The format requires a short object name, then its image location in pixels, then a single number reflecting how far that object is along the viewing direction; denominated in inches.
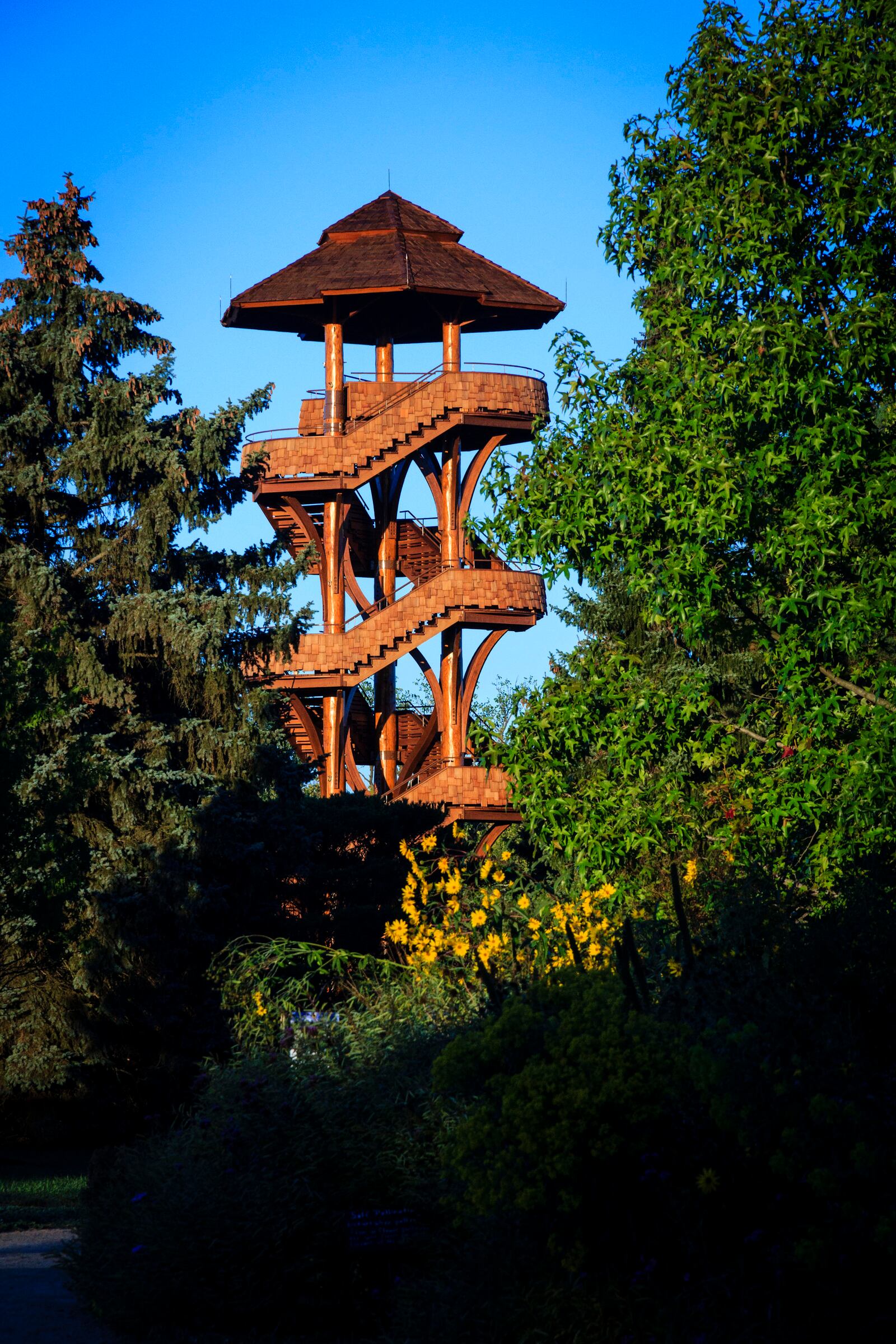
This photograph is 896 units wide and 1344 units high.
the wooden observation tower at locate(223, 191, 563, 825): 2908.5
